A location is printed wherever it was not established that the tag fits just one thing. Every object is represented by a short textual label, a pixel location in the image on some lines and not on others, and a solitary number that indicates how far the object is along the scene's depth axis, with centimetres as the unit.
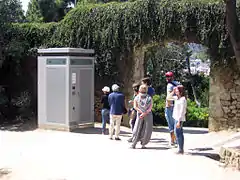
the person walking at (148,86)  965
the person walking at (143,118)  927
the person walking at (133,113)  1009
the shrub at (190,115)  1755
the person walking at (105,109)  1110
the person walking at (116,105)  1027
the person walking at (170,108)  960
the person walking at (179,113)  851
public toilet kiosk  1205
